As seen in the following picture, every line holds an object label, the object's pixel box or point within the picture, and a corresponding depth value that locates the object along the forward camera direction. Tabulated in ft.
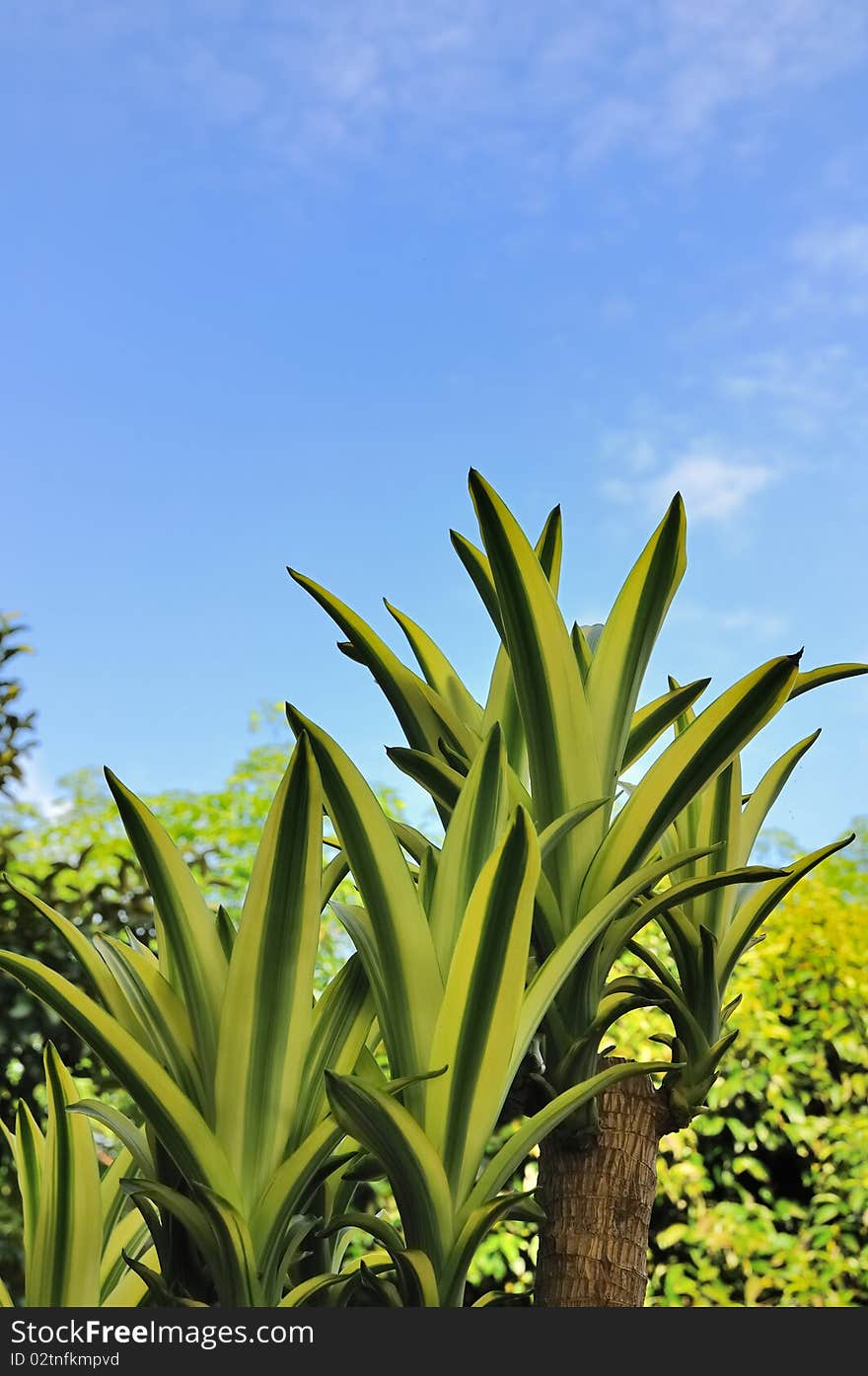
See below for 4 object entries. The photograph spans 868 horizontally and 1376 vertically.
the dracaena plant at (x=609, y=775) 2.54
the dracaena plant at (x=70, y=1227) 3.09
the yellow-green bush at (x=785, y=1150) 9.95
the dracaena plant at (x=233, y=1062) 2.18
